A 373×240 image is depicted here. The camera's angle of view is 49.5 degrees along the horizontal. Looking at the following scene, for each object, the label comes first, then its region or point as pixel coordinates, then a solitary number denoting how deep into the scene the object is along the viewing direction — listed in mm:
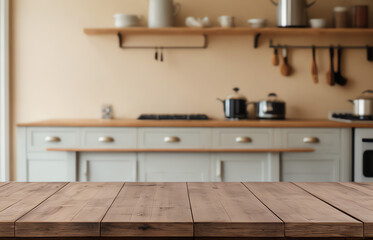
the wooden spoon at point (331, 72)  3541
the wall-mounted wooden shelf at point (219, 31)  3299
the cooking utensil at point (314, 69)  3541
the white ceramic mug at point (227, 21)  3344
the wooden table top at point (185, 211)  901
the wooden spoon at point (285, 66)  3535
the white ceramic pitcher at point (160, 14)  3329
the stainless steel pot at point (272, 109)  3251
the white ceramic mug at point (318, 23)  3371
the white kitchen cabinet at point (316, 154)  2926
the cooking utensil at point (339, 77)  3550
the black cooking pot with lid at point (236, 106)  3229
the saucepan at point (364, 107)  3096
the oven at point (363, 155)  2887
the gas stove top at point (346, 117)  3008
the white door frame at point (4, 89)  3438
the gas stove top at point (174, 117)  3285
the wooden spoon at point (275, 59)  3537
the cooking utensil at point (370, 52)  3545
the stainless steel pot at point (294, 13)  3252
